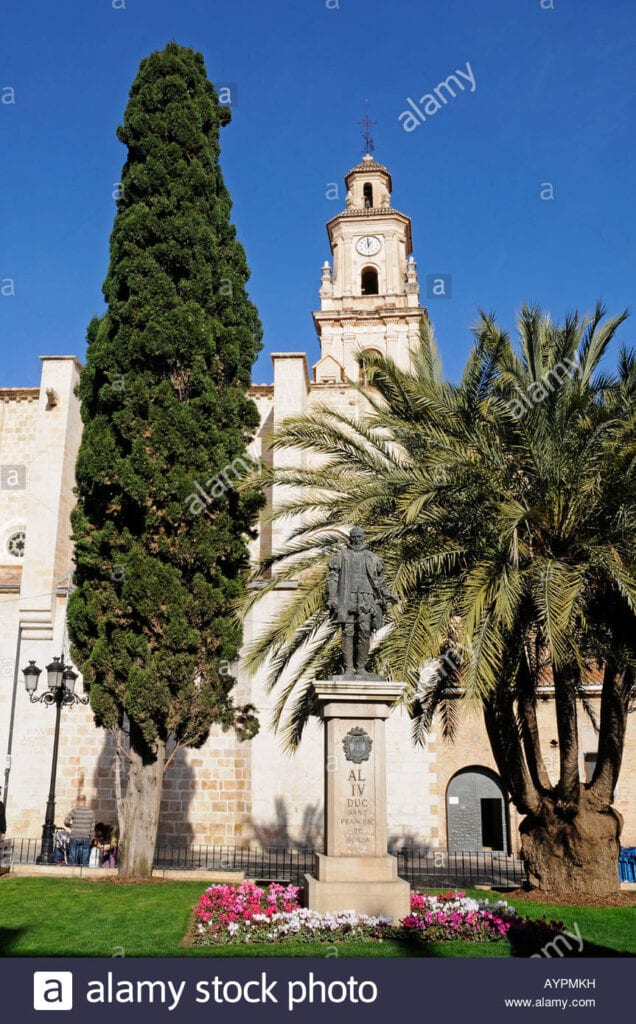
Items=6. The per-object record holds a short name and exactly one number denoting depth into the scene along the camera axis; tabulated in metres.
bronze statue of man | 9.36
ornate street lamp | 13.72
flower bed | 7.96
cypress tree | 12.30
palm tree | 10.31
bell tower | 36.16
